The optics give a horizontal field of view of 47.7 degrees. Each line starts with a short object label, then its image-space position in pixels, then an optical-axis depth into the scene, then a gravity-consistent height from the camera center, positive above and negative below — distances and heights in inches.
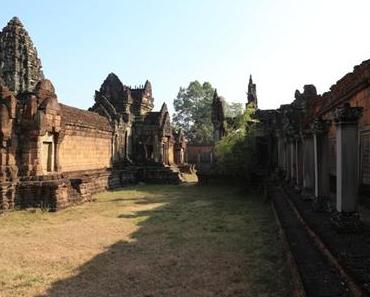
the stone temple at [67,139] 541.2 +35.3
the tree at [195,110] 2593.5 +306.0
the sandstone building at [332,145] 258.8 +12.8
